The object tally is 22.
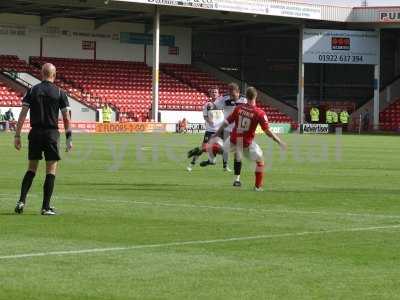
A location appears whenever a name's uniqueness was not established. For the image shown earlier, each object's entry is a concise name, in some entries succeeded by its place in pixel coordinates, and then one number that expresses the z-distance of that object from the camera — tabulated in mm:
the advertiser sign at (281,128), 69000
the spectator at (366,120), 75000
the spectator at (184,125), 65812
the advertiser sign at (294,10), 69938
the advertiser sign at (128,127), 61000
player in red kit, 20031
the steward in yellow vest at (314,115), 73000
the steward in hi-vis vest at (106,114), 62500
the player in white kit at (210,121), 26469
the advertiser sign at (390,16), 73062
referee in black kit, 14320
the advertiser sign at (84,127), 59688
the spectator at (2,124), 58375
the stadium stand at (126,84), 66875
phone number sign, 72688
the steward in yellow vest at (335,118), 73688
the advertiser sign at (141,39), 74312
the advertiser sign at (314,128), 71438
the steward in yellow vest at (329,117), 73312
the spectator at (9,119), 58312
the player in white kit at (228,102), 22750
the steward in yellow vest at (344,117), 73812
